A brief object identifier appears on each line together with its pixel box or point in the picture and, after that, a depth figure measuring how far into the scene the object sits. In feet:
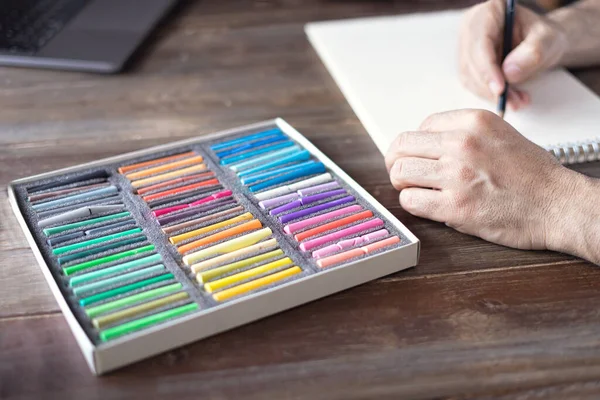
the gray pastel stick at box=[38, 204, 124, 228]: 3.74
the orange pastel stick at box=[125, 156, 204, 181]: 3.94
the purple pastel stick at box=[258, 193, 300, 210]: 3.81
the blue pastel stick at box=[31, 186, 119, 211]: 3.81
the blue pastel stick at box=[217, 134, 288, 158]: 4.06
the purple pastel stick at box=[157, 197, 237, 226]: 3.75
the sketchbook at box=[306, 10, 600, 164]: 4.15
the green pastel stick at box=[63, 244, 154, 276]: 3.58
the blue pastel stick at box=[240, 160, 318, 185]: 3.92
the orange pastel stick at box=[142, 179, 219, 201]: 3.85
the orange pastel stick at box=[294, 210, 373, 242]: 3.69
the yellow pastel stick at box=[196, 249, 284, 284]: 3.55
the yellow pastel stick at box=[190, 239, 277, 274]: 3.58
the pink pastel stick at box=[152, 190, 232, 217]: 3.78
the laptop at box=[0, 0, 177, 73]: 4.68
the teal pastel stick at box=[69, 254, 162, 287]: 3.54
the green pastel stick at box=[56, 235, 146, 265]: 3.61
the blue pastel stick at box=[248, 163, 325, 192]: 3.90
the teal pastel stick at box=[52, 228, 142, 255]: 3.64
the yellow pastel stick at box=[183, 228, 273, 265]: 3.61
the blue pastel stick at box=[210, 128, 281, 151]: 4.08
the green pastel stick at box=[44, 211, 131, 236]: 3.71
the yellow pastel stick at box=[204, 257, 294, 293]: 3.51
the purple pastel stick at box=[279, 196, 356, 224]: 3.75
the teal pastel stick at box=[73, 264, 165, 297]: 3.51
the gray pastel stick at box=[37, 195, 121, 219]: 3.78
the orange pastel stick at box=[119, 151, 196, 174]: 3.96
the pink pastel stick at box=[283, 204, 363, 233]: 3.71
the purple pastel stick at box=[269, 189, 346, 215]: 3.80
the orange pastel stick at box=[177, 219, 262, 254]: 3.65
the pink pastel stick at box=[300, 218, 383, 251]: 3.65
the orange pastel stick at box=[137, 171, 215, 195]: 3.88
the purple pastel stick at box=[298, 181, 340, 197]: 3.86
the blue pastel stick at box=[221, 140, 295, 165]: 4.01
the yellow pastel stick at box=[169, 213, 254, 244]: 3.68
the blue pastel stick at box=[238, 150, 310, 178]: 3.97
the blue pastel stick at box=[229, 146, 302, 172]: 3.98
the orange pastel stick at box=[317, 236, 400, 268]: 3.58
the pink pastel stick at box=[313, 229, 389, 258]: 3.61
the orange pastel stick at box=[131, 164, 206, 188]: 3.90
